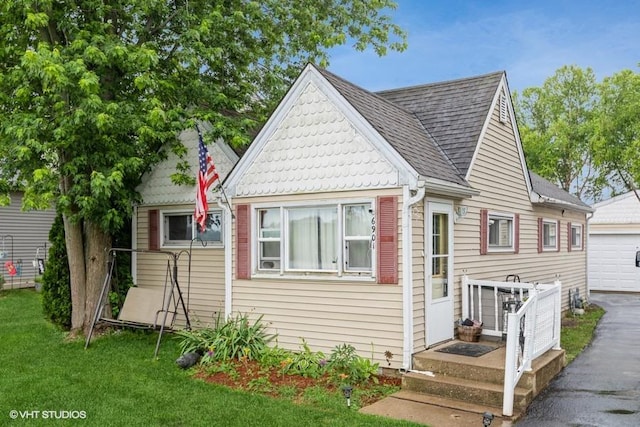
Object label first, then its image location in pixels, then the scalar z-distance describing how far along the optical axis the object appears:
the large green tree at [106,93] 8.82
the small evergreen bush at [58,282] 11.27
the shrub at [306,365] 7.79
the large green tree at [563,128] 32.12
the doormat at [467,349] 7.67
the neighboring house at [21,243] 19.77
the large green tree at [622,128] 23.04
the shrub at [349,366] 7.52
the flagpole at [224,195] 9.45
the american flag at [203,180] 9.12
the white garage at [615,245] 20.89
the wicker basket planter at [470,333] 8.56
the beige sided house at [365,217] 7.77
